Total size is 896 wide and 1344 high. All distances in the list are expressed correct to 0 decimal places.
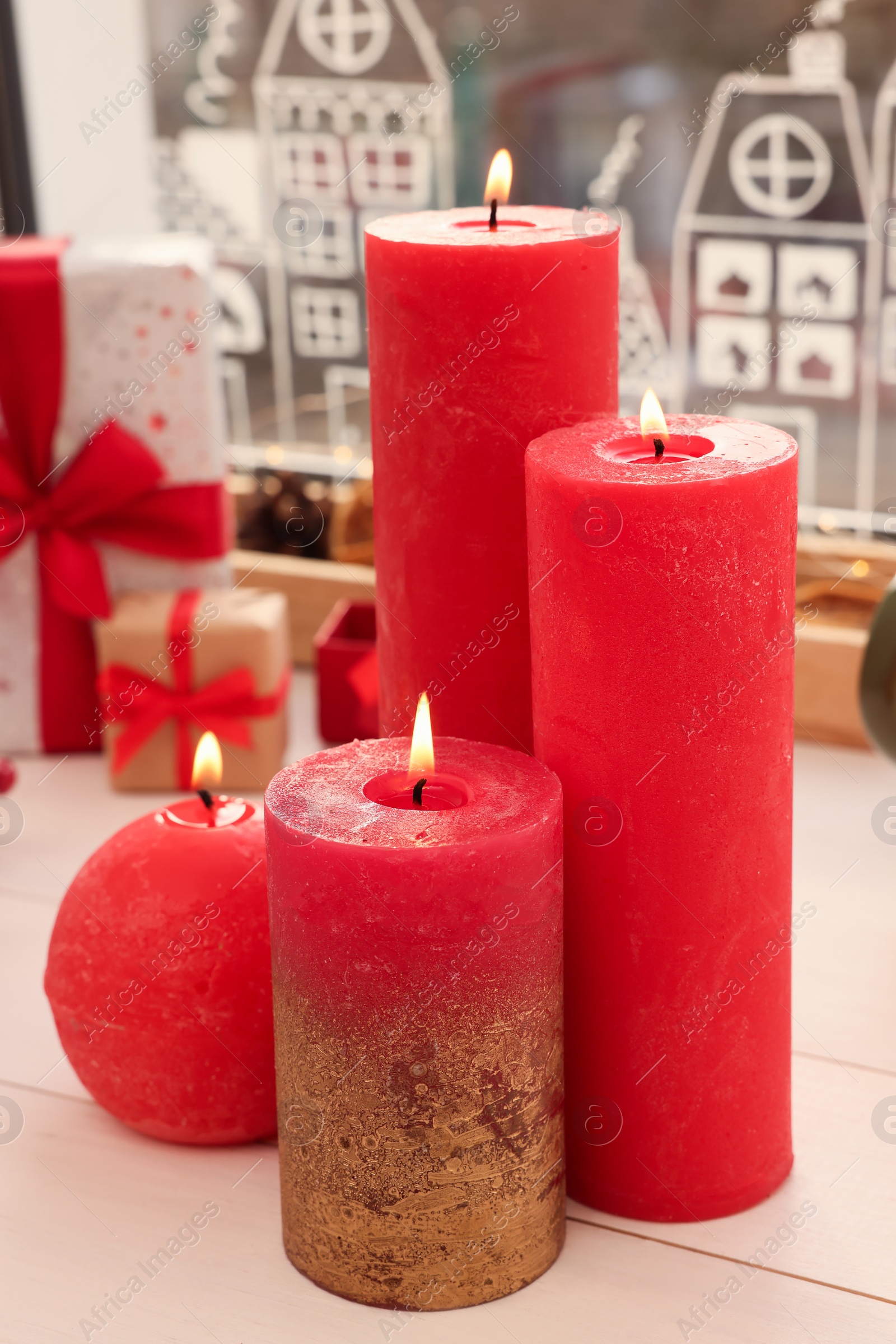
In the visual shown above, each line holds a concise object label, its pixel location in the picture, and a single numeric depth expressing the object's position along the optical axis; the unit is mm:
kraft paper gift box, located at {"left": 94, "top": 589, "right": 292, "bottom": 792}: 1102
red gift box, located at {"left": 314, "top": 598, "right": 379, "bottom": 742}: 1123
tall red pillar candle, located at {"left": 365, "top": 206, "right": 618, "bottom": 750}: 849
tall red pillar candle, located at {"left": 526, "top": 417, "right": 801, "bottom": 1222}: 821
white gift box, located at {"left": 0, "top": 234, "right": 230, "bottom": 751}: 1107
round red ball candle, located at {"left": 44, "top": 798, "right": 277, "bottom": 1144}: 884
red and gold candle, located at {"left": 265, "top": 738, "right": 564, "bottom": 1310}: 810
